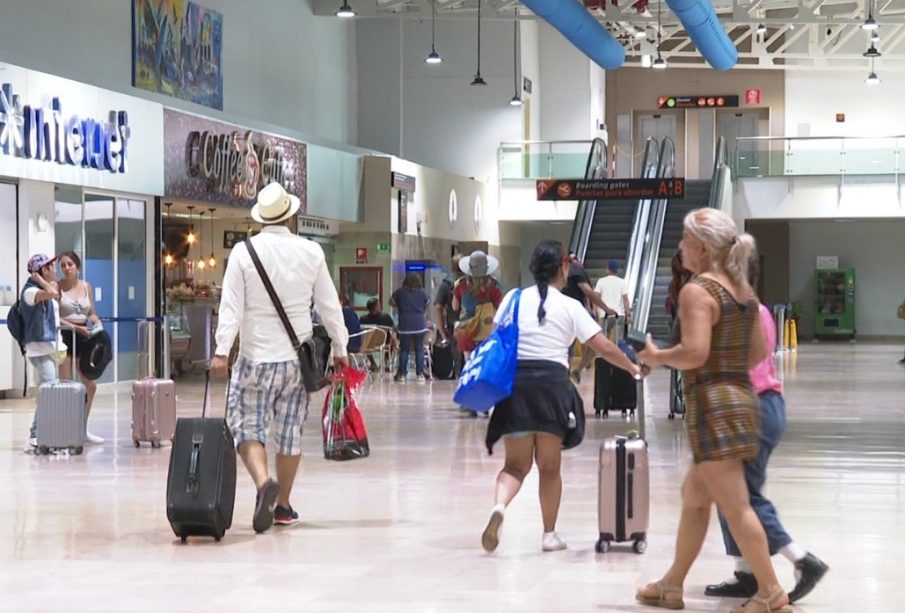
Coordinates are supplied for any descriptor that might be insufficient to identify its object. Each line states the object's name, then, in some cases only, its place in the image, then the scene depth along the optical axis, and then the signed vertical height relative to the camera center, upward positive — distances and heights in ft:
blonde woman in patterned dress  18.01 -1.06
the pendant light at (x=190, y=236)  89.71 +2.10
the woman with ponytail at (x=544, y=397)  23.11 -1.77
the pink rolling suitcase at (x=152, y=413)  39.96 -3.46
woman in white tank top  40.11 -0.78
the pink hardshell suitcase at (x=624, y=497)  23.21 -3.22
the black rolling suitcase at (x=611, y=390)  49.44 -3.55
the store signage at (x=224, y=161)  71.92 +5.44
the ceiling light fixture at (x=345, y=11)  83.56 +13.66
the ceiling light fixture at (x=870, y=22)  85.20 +13.35
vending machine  134.31 -2.42
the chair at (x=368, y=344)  67.72 -2.99
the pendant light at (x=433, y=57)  92.61 +12.58
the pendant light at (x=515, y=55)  113.60 +15.45
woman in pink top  19.17 -2.74
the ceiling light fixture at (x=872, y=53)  98.02 +13.50
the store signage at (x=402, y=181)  94.94 +5.53
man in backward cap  38.78 -1.11
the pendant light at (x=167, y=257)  88.79 +0.92
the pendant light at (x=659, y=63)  103.71 +13.63
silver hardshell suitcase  38.17 -3.39
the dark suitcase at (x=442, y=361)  71.00 -3.86
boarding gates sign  87.30 +4.68
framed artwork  76.02 +11.02
